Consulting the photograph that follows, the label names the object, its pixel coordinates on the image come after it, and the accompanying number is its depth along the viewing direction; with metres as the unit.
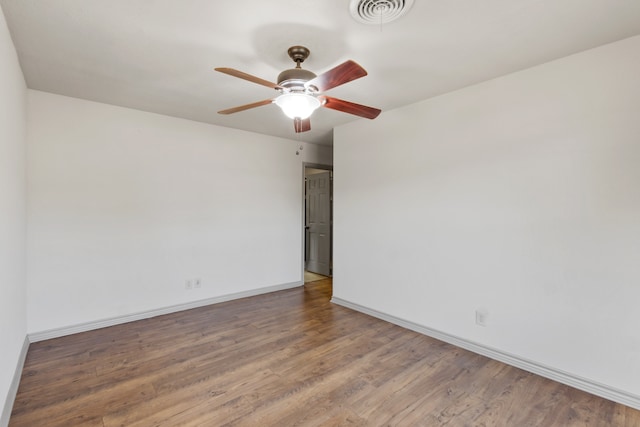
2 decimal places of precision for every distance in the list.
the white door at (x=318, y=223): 5.63
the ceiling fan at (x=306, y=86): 1.64
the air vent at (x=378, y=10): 1.58
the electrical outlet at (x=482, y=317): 2.64
